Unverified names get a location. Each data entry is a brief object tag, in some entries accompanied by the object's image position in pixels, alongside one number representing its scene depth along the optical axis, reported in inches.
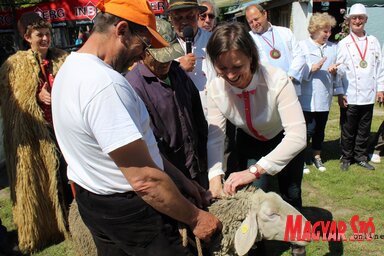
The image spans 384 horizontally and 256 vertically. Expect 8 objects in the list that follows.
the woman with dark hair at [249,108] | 88.5
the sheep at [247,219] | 83.8
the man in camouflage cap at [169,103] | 99.0
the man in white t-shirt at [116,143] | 55.2
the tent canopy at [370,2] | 368.8
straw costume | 136.5
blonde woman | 194.4
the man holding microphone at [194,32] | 140.0
